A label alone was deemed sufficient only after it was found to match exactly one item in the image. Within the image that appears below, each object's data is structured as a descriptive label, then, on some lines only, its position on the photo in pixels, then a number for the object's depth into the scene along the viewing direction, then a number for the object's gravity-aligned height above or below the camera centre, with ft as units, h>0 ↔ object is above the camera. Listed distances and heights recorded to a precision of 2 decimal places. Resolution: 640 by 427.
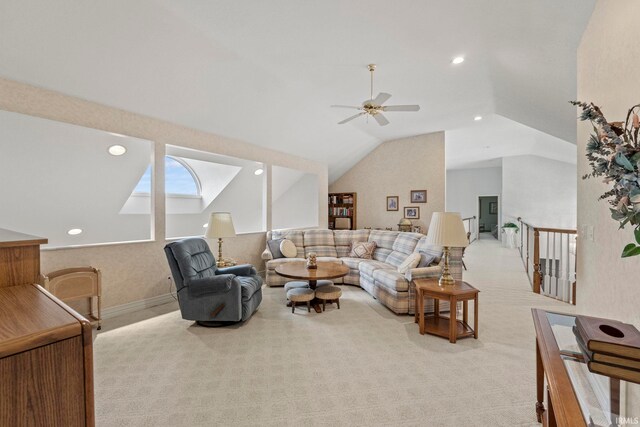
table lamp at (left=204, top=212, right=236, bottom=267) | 12.96 -0.84
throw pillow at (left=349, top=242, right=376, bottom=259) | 17.43 -2.56
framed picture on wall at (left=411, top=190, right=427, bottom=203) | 23.66 +0.93
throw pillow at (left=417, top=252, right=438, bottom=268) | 12.37 -2.24
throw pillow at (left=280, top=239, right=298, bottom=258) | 17.37 -2.48
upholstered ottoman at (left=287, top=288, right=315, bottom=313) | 12.07 -3.69
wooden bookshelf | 27.17 +0.04
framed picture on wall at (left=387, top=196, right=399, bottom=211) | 25.08 +0.38
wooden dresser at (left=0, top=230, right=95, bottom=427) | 2.34 -1.35
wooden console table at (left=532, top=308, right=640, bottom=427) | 2.96 -2.06
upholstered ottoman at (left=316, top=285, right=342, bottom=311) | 12.35 -3.69
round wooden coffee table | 11.85 -2.78
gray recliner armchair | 10.40 -3.10
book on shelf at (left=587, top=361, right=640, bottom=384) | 3.01 -1.77
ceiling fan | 11.67 +4.13
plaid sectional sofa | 11.87 -2.81
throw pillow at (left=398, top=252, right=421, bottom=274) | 12.24 -2.38
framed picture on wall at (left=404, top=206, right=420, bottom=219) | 23.97 -0.39
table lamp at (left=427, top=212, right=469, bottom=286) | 9.89 -0.91
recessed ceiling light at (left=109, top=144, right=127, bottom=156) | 12.22 +2.46
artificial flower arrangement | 2.52 +0.37
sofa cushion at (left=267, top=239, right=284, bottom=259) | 17.60 -2.46
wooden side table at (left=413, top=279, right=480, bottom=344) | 9.35 -3.48
